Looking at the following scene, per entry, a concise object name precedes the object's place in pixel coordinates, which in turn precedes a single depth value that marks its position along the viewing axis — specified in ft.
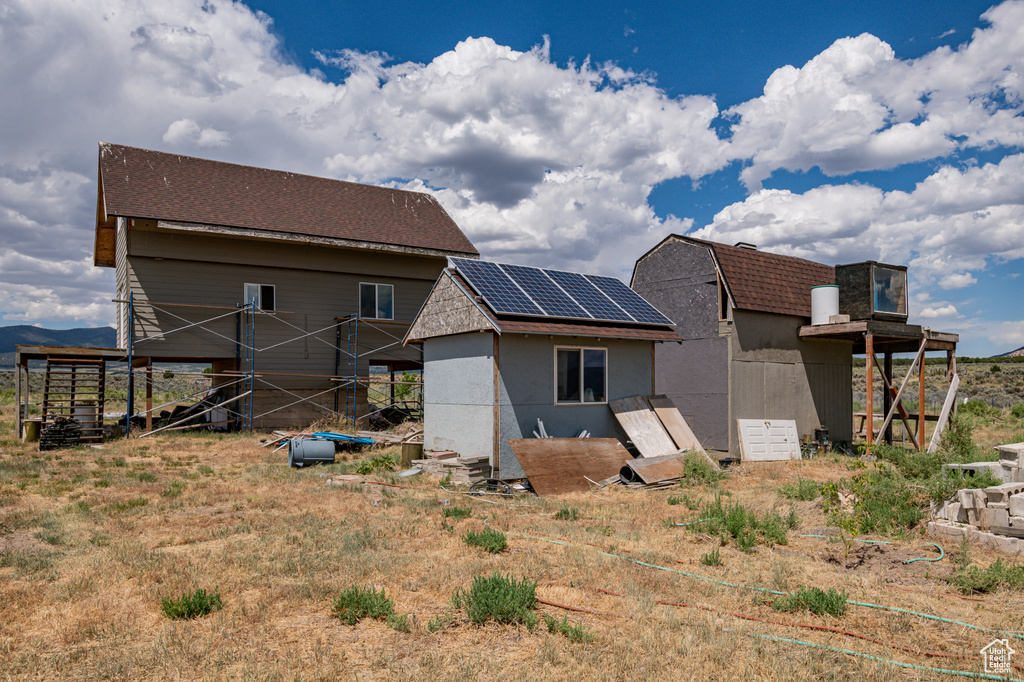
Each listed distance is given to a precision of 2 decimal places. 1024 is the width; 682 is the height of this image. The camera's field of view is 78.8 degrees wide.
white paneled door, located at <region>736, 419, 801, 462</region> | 56.75
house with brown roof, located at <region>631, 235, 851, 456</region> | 57.52
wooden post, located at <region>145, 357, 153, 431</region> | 65.92
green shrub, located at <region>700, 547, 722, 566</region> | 24.88
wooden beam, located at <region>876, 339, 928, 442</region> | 56.39
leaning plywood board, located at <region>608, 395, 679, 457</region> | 46.60
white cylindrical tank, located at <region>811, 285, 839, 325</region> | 61.52
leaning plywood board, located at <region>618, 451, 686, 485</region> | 42.16
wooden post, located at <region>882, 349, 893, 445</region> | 65.79
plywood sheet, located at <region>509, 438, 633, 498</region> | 40.93
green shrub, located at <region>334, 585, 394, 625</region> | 19.12
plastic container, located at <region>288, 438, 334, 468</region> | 48.57
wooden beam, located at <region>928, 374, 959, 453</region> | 59.81
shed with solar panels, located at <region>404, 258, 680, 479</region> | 43.01
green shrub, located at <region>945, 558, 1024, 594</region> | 21.95
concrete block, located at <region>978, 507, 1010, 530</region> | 27.09
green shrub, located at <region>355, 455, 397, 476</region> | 45.65
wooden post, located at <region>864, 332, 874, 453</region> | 55.36
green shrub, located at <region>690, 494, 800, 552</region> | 28.53
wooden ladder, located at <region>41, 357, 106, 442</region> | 59.93
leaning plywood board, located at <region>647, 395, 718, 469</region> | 47.78
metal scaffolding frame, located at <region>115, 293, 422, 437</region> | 66.23
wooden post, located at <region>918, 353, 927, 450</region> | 59.72
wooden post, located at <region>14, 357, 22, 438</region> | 61.00
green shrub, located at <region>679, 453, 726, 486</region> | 42.93
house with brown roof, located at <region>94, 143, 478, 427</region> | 66.28
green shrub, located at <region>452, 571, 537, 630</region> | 18.86
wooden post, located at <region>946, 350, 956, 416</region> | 62.23
